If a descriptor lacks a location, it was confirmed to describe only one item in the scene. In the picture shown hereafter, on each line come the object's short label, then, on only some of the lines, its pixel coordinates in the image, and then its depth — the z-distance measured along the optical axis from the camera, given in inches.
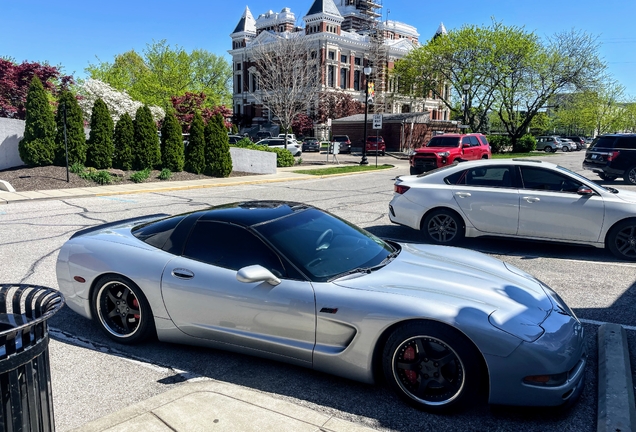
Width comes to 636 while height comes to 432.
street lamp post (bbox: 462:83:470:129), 1578.9
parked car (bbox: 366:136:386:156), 1604.2
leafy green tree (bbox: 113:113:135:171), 772.9
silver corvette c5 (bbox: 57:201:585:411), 124.3
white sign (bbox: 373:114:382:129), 1032.7
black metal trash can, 79.4
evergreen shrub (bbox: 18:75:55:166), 681.6
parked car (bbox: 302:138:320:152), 1877.5
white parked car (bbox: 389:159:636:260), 289.4
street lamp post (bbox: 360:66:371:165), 1104.8
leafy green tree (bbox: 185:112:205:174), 836.0
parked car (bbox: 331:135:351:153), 1764.3
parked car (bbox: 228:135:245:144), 1463.5
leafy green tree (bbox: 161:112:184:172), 805.9
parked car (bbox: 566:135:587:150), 2566.4
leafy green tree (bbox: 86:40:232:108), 1622.8
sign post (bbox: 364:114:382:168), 1032.7
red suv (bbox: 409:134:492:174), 842.2
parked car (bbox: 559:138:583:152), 2318.5
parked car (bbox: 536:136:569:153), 2182.6
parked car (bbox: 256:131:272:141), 2204.4
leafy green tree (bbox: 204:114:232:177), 852.0
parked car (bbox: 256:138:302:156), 1453.2
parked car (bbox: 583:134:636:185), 708.7
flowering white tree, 1013.2
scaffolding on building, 2689.5
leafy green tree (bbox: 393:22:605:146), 1704.0
